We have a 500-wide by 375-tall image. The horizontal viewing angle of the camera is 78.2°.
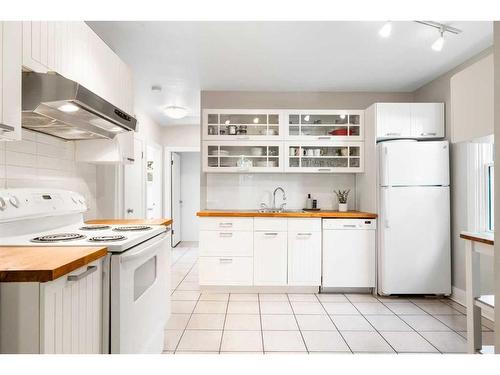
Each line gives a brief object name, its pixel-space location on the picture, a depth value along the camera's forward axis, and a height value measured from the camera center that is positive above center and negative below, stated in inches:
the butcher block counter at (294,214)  134.8 -10.3
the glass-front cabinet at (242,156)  150.5 +17.0
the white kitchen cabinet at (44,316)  38.0 -16.4
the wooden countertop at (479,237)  66.9 -10.5
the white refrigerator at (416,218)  127.6 -11.1
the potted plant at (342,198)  151.7 -3.5
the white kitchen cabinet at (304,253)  135.9 -27.5
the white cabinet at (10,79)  48.2 +18.0
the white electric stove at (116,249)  56.8 -12.6
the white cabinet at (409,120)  135.6 +31.4
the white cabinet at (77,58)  59.9 +31.8
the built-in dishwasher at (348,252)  135.2 -26.9
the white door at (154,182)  211.5 +6.0
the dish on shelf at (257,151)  152.5 +19.8
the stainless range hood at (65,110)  59.3 +17.3
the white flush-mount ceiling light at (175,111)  175.2 +45.3
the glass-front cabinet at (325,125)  149.5 +32.7
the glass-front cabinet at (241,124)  150.1 +32.7
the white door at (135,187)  153.8 +1.6
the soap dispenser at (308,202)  158.0 -5.7
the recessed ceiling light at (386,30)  86.4 +45.7
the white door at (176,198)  237.5 -5.8
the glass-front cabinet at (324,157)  149.2 +16.6
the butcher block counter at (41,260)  38.3 -10.1
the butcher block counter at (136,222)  93.9 -10.0
